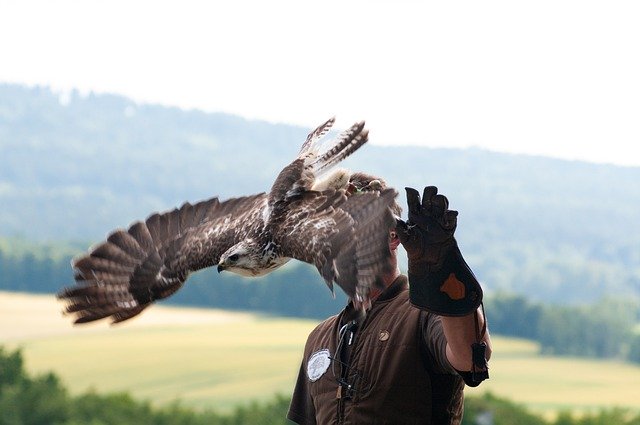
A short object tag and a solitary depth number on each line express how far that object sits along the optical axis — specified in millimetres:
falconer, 7053
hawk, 8991
